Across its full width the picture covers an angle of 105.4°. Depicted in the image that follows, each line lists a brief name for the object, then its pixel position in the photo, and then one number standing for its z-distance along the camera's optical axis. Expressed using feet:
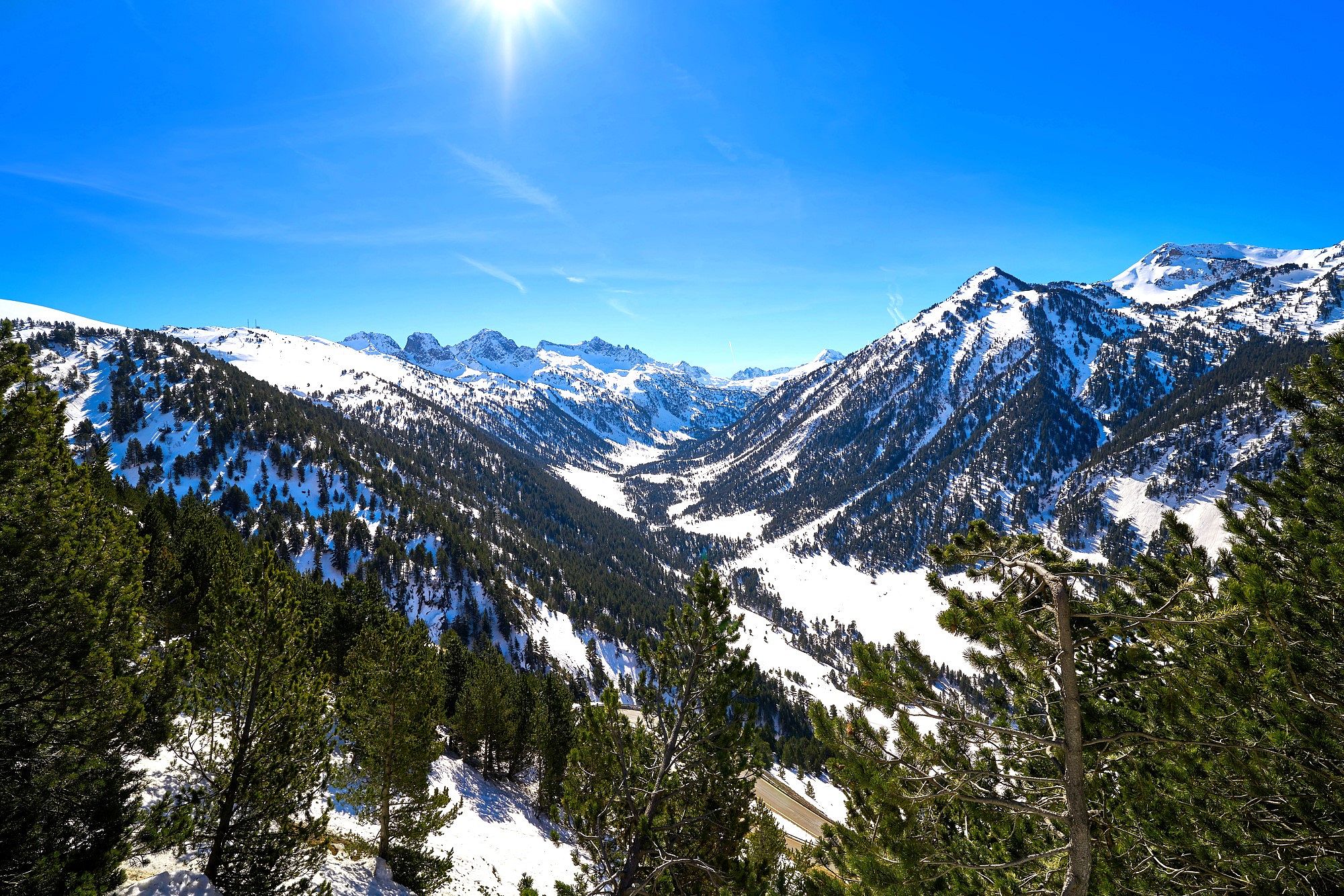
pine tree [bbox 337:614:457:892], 70.54
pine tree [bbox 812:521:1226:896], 19.39
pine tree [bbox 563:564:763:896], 37.09
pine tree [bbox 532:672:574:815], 130.31
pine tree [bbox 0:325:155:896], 30.37
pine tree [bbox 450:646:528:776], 138.41
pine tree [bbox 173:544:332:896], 44.60
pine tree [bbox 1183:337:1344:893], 24.91
